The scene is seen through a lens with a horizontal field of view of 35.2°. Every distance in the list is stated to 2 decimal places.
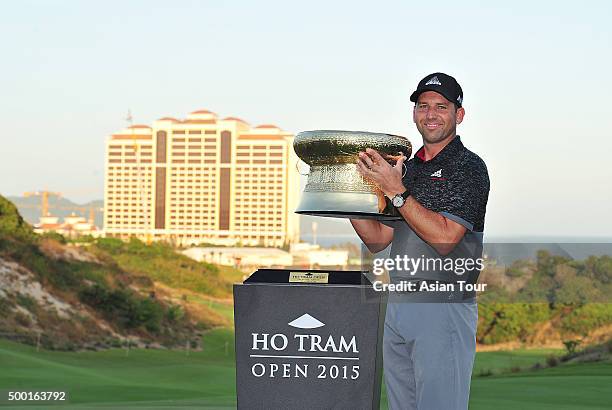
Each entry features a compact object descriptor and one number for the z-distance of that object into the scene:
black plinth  3.14
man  2.91
